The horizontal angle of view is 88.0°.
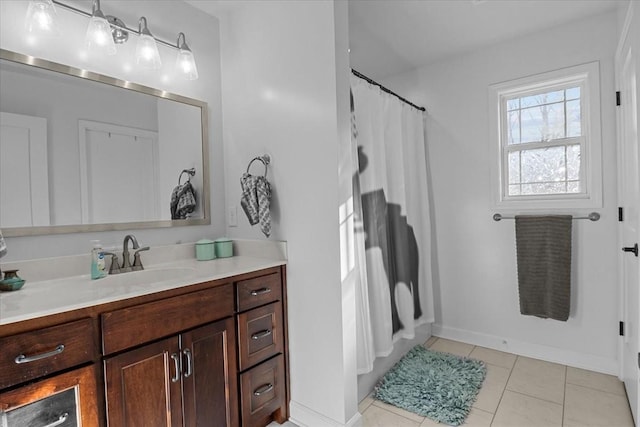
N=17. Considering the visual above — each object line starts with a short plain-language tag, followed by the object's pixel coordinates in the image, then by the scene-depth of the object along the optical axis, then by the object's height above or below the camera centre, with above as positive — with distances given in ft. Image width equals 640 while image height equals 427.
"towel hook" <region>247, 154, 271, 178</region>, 6.48 +1.03
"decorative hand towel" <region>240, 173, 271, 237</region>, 6.12 +0.21
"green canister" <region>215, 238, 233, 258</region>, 6.84 -0.73
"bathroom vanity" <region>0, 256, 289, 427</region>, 3.44 -1.70
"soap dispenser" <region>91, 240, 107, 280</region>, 5.13 -0.71
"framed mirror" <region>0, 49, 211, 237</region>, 4.84 +1.11
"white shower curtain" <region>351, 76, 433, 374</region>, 6.56 -0.34
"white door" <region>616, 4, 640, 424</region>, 5.41 -0.09
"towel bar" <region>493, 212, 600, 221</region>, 7.64 -0.38
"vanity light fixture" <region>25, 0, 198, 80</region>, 4.75 +2.99
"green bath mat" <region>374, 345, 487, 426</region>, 6.33 -3.85
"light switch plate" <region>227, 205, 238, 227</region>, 7.32 -0.08
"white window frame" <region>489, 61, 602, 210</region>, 7.61 +1.58
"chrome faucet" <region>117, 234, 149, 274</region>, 5.55 -0.71
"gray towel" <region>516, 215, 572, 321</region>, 7.82 -1.53
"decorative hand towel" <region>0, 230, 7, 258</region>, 4.17 -0.35
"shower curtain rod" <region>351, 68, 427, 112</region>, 6.75 +2.75
